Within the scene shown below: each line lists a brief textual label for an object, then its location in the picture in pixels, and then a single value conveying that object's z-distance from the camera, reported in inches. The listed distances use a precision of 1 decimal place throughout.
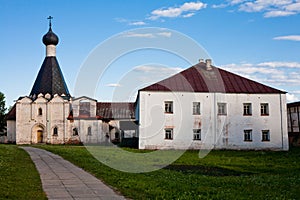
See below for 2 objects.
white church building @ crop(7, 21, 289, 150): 1288.1
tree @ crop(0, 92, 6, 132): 2239.2
